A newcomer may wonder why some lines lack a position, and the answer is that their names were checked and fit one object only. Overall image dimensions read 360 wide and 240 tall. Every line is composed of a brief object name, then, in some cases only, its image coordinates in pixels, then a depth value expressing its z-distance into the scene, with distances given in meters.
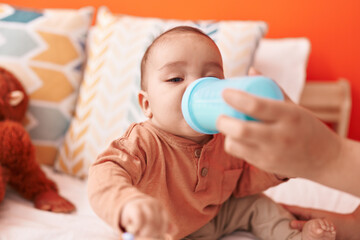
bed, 1.08
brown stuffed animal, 1.05
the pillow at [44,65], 1.34
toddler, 0.71
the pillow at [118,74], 1.26
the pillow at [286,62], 1.41
